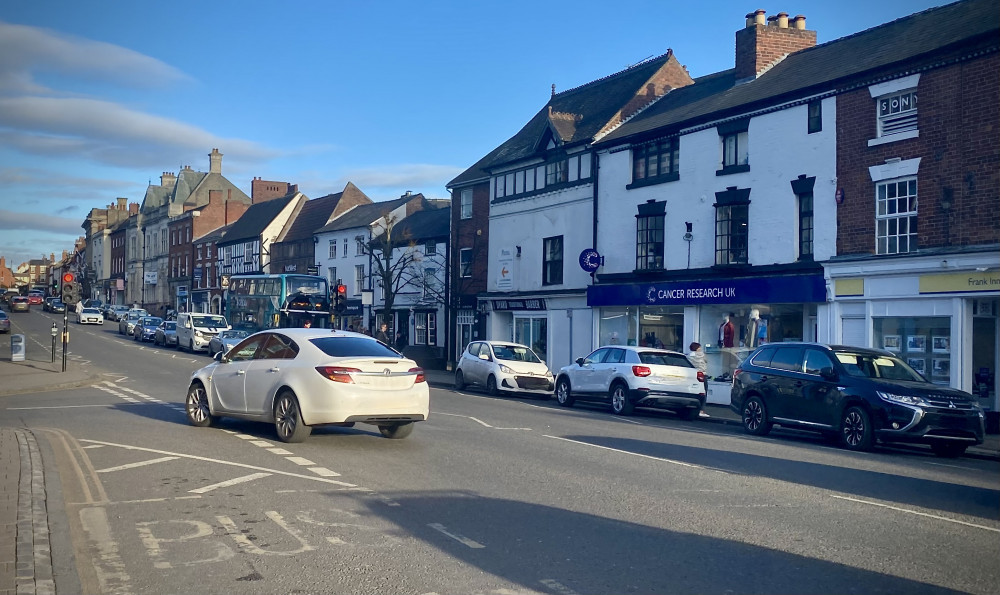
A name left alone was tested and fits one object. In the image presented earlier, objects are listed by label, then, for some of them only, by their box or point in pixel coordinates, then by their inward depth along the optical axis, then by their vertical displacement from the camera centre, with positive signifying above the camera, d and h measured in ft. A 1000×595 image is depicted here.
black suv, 46.44 -4.71
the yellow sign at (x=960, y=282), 63.26 +2.33
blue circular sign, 102.58 +5.74
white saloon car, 40.27 -3.54
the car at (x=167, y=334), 152.15 -4.80
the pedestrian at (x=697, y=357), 78.62 -3.98
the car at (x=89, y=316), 229.66 -2.94
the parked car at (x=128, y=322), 183.62 -3.48
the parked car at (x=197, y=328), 137.28 -3.47
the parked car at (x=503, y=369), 82.89 -5.58
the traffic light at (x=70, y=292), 87.66 +1.22
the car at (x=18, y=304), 272.10 -0.05
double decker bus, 138.11 +0.79
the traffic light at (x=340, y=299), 106.73 +0.97
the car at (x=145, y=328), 164.66 -4.29
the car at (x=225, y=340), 113.19 -4.38
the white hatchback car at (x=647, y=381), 66.23 -5.21
